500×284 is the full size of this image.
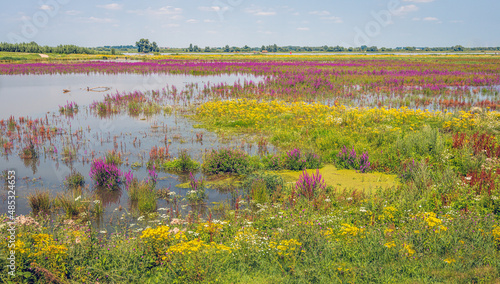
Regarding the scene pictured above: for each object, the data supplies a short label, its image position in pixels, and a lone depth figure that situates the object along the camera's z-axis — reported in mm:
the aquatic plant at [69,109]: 18594
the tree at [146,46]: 143775
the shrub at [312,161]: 10309
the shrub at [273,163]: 10328
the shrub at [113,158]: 10422
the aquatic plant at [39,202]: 7598
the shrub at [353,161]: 9930
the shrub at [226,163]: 10000
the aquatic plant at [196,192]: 8188
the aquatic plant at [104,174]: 9047
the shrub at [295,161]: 10242
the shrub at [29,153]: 11344
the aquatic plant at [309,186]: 7875
